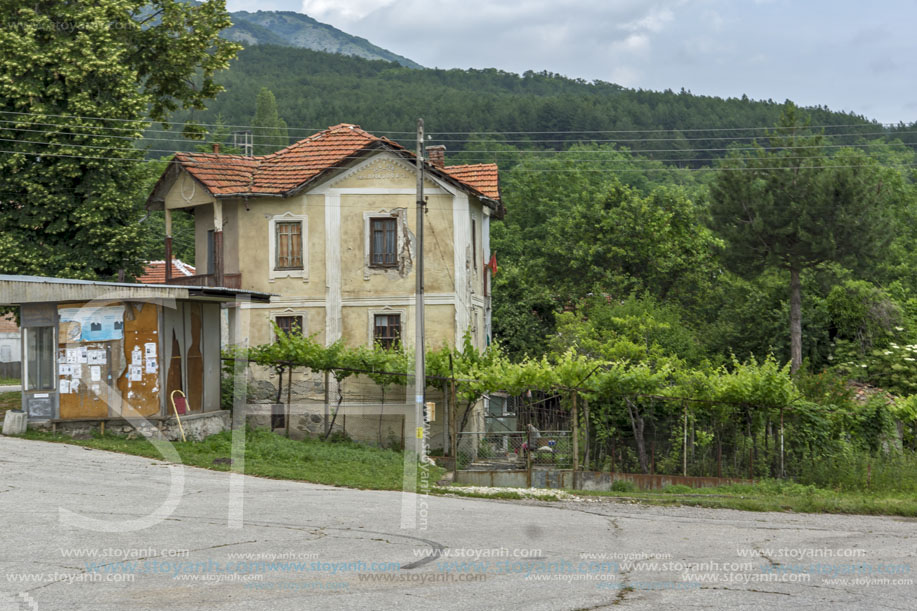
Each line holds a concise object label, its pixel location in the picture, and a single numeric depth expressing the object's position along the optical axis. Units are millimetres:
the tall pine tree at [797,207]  41781
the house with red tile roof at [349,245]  31281
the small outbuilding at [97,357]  21719
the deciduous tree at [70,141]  27797
